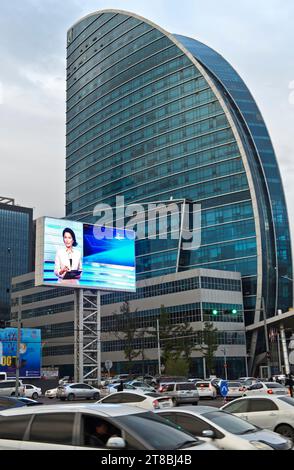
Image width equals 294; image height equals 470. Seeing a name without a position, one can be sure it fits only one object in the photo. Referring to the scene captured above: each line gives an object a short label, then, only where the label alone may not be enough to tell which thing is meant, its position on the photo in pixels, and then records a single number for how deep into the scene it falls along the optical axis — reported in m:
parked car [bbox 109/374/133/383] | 72.84
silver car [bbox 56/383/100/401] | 43.91
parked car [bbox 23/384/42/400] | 50.82
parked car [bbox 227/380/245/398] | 37.38
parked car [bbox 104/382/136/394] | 39.38
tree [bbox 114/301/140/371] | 81.06
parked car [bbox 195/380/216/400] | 39.00
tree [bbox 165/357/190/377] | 68.31
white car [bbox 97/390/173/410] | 22.69
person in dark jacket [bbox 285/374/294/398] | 23.52
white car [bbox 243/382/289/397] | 31.78
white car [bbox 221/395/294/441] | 15.07
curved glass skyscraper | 111.75
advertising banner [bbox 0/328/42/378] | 79.20
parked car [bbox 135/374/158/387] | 53.79
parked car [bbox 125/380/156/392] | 41.84
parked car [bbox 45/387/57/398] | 47.79
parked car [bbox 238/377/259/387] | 48.00
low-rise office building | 91.75
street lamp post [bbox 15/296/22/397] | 40.57
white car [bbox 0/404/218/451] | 7.30
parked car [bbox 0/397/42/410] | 22.08
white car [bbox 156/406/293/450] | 9.80
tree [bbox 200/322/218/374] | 78.38
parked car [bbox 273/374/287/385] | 56.09
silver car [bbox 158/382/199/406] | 33.62
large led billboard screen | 58.03
